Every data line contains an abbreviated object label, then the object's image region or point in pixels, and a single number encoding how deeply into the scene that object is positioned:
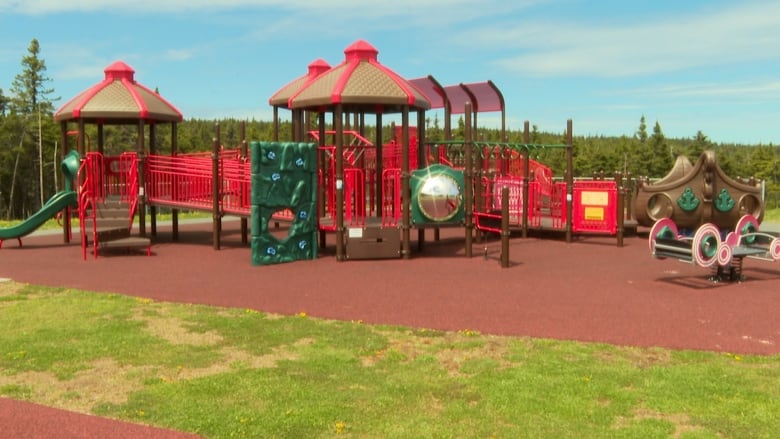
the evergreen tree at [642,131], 84.18
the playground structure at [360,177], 13.63
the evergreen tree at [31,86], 61.78
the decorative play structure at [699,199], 16.22
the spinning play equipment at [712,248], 10.27
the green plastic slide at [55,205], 16.02
